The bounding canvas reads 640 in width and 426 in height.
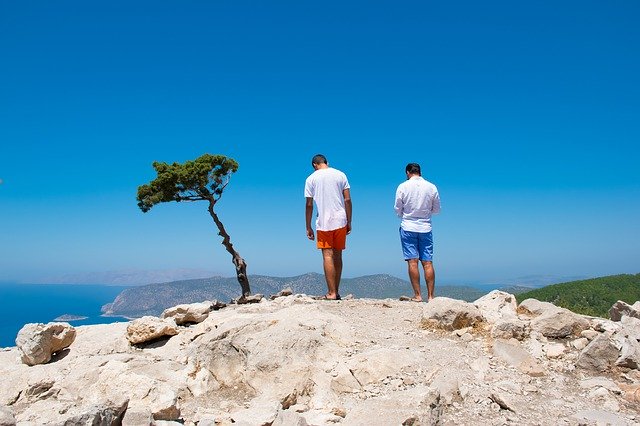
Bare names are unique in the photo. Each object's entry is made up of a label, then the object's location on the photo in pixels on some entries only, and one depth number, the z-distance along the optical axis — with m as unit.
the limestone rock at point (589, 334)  8.21
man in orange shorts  10.73
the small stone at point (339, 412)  6.12
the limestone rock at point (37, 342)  9.27
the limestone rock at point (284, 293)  12.77
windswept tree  18.41
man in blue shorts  11.00
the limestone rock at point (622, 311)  9.45
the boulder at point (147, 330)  9.52
